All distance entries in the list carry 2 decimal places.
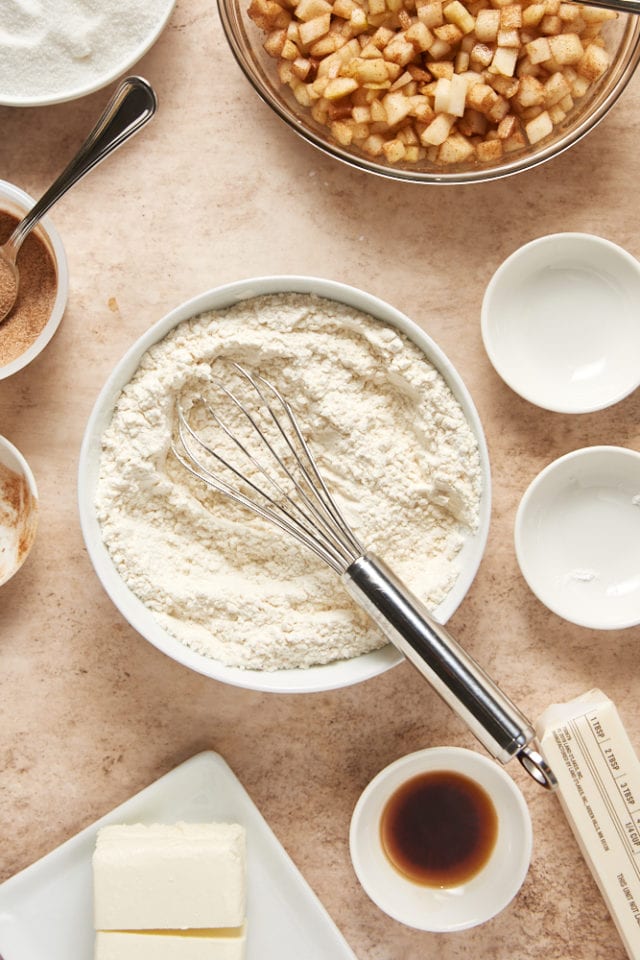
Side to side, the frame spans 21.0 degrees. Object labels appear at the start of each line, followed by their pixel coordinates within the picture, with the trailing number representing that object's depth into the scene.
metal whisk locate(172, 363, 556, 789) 0.69
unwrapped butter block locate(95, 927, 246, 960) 0.73
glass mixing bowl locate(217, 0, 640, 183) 0.73
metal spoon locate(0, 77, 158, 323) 0.72
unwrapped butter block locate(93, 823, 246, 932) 0.73
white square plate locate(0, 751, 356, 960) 0.75
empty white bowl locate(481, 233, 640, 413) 0.74
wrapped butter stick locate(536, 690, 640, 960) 0.73
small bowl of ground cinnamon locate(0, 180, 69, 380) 0.73
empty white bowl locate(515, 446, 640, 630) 0.75
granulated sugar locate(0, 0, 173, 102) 0.73
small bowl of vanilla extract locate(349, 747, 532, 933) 0.74
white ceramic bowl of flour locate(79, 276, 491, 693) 0.71
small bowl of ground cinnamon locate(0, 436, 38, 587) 0.74
